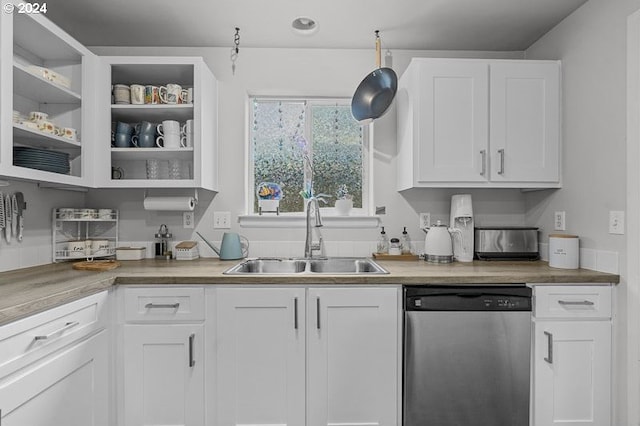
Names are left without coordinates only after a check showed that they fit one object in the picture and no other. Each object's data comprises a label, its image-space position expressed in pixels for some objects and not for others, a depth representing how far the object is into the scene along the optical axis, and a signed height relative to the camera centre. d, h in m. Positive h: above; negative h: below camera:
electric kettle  2.19 -0.21
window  2.54 +0.45
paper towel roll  2.24 +0.06
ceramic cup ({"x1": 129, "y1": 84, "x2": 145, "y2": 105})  2.15 +0.70
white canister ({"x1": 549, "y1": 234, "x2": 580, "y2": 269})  1.94 -0.21
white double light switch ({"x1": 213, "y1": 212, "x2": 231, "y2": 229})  2.44 -0.05
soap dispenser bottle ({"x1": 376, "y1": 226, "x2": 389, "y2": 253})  2.43 -0.22
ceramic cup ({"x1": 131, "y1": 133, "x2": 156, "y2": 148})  2.17 +0.44
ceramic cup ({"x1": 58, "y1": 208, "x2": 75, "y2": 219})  2.12 +0.00
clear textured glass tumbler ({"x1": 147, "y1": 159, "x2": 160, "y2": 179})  2.20 +0.26
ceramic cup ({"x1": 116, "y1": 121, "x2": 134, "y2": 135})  2.17 +0.51
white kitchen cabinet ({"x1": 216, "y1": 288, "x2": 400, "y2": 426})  1.73 -0.68
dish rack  2.14 -0.13
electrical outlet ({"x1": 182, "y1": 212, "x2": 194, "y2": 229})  2.44 -0.05
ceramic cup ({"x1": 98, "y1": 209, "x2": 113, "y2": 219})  2.27 +0.00
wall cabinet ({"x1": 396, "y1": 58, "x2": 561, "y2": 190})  2.10 +0.52
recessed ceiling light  2.12 +1.12
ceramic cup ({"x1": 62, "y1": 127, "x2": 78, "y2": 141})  1.89 +0.42
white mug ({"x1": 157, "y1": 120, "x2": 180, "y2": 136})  2.15 +0.51
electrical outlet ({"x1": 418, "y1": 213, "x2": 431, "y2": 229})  2.46 -0.05
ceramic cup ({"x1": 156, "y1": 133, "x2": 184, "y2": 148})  2.15 +0.43
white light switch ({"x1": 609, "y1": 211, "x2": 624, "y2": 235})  1.72 -0.05
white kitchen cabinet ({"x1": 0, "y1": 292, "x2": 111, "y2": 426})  1.16 -0.57
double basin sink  2.28 -0.34
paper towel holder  2.34 +0.11
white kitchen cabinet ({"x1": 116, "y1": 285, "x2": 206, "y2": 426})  1.71 -0.75
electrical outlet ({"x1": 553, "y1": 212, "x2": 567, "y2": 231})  2.12 -0.06
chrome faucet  2.27 -0.09
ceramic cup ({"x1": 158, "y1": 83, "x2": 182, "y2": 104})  2.14 +0.70
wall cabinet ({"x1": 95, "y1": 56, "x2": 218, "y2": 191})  2.09 +0.55
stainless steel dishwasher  1.72 -0.68
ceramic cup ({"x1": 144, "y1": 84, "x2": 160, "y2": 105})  2.15 +0.69
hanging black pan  2.26 +0.76
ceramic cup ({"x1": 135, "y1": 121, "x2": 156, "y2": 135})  2.18 +0.51
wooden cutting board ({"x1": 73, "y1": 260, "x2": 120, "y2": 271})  1.92 -0.29
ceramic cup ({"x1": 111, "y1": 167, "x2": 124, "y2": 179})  2.29 +0.25
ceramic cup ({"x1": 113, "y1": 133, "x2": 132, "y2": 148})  2.16 +0.43
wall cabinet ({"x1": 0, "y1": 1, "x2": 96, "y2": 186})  1.48 +0.59
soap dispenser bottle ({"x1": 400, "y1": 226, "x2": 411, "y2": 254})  2.43 -0.20
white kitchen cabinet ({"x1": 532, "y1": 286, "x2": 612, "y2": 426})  1.73 -0.72
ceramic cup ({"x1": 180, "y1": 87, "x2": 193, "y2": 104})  2.16 +0.69
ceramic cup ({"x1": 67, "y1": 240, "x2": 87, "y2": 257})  2.14 -0.22
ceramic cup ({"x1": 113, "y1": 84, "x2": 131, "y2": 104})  2.13 +0.70
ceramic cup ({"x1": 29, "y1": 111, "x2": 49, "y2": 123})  1.72 +0.46
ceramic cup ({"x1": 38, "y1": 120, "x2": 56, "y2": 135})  1.71 +0.41
